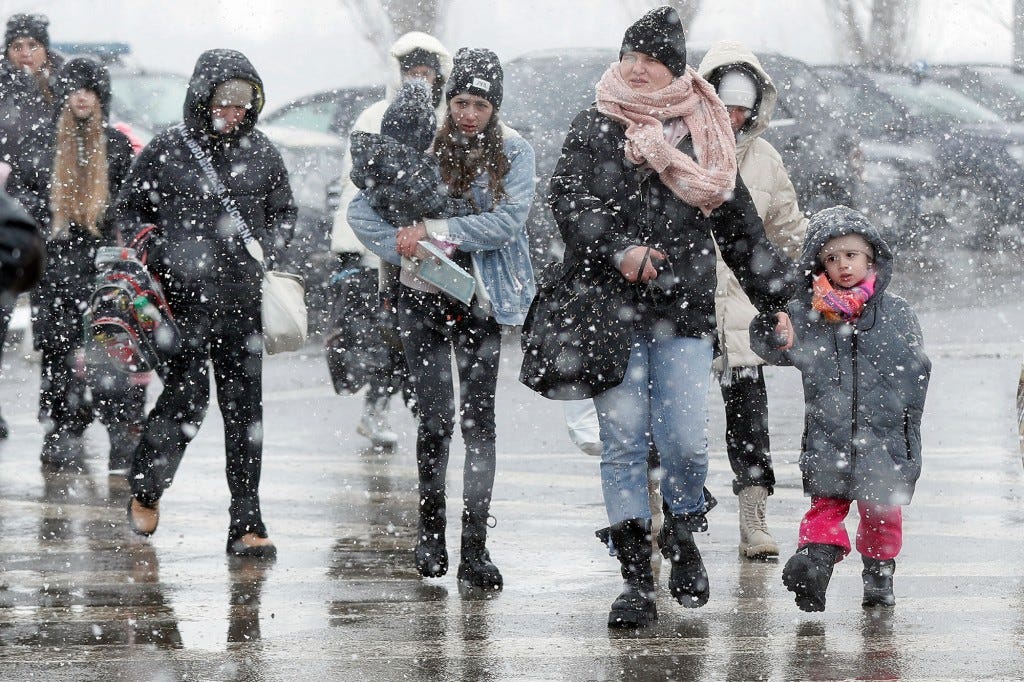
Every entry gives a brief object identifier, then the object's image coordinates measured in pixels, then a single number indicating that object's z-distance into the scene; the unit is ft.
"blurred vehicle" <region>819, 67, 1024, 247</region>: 94.30
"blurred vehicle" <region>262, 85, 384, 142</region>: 84.34
